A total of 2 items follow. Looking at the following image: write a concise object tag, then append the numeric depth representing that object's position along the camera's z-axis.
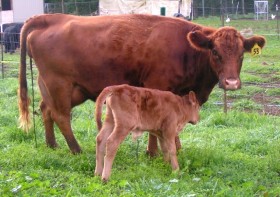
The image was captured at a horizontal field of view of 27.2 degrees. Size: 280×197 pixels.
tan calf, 6.28
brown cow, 7.40
